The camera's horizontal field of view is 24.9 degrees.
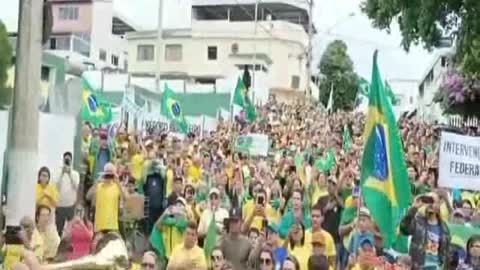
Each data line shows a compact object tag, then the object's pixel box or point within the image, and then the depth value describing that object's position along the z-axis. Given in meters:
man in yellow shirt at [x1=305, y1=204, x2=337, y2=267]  10.24
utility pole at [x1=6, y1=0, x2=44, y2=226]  10.23
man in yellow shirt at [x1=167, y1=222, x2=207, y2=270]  10.09
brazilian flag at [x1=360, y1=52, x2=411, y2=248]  9.04
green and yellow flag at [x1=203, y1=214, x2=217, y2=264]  11.34
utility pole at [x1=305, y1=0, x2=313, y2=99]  57.72
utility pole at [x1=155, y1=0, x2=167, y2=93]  38.13
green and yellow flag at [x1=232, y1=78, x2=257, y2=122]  31.25
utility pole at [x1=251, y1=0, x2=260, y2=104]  76.56
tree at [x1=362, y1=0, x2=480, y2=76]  13.81
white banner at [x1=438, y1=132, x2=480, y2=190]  11.01
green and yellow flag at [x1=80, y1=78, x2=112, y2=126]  20.33
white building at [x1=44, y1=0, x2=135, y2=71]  85.19
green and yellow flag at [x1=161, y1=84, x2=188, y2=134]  25.27
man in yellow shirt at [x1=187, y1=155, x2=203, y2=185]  16.56
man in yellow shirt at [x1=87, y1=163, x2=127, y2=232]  12.87
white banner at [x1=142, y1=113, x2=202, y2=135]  23.56
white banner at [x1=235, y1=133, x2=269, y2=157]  22.05
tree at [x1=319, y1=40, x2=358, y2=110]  85.94
